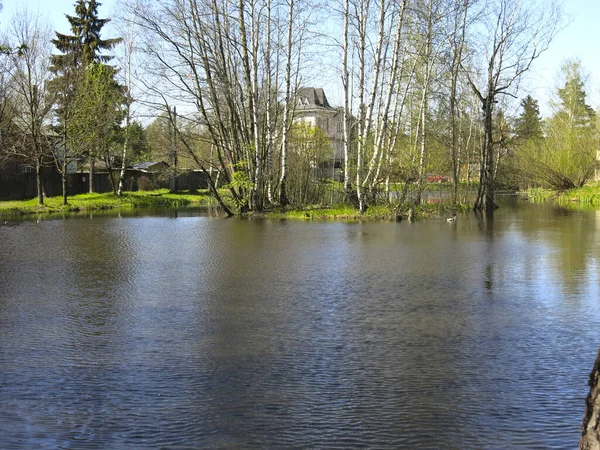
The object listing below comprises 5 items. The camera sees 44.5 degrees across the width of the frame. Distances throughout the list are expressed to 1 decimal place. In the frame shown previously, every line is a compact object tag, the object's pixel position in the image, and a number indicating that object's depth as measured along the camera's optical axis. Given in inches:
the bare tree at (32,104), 1457.9
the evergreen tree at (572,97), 2402.8
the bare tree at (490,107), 1317.7
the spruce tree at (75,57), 1603.1
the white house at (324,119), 2605.8
